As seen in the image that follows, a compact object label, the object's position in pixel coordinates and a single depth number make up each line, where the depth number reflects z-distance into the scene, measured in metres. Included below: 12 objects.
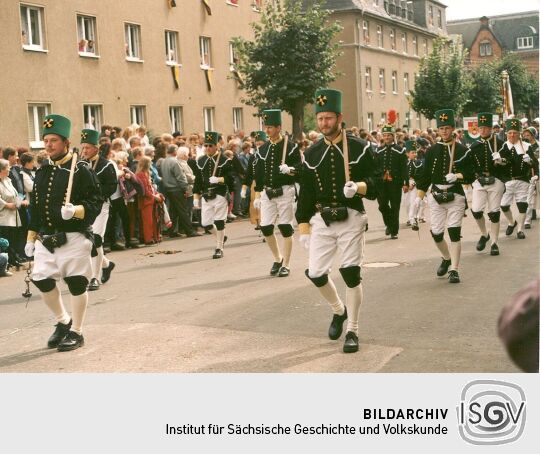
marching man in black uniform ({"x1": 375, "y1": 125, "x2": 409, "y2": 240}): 17.56
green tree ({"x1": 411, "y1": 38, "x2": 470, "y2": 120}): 47.84
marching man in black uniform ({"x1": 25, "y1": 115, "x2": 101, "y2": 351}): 8.66
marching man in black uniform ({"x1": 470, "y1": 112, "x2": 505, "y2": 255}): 14.38
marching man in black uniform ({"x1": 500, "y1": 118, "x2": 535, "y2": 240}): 16.64
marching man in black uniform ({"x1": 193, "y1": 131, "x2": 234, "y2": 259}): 15.41
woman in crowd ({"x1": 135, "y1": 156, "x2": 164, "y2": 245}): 17.88
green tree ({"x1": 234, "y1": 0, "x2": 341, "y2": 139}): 32.59
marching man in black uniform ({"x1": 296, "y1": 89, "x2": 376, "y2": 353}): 8.26
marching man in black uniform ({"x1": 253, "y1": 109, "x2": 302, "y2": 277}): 12.98
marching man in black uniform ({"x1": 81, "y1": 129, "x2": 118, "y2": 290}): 11.41
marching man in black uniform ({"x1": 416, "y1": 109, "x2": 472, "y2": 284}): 11.88
